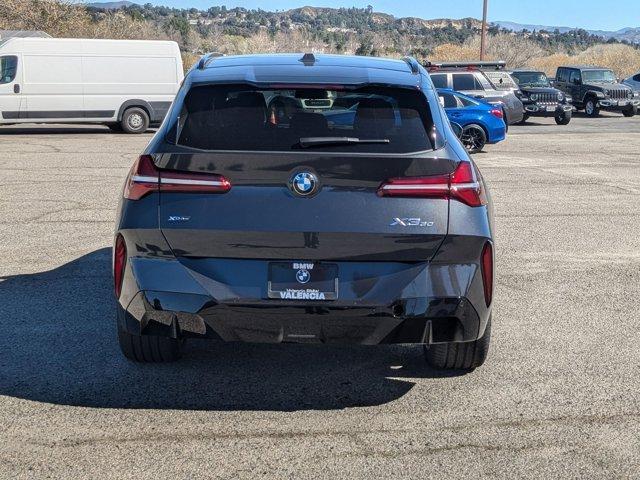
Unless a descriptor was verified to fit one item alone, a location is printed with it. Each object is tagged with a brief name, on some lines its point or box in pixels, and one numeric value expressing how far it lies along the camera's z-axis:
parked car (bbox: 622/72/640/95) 38.72
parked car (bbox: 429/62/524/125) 26.12
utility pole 49.26
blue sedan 20.59
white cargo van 23.94
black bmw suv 4.61
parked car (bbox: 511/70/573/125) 30.95
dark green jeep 35.59
